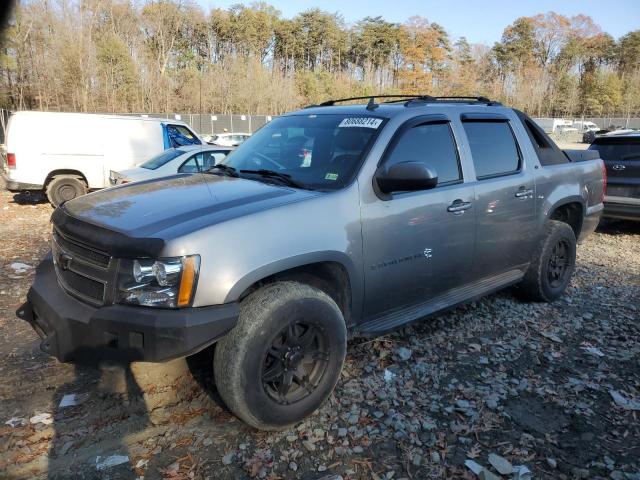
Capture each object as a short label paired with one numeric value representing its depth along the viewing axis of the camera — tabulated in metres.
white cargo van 10.32
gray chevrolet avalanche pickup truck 2.50
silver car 8.84
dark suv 8.02
